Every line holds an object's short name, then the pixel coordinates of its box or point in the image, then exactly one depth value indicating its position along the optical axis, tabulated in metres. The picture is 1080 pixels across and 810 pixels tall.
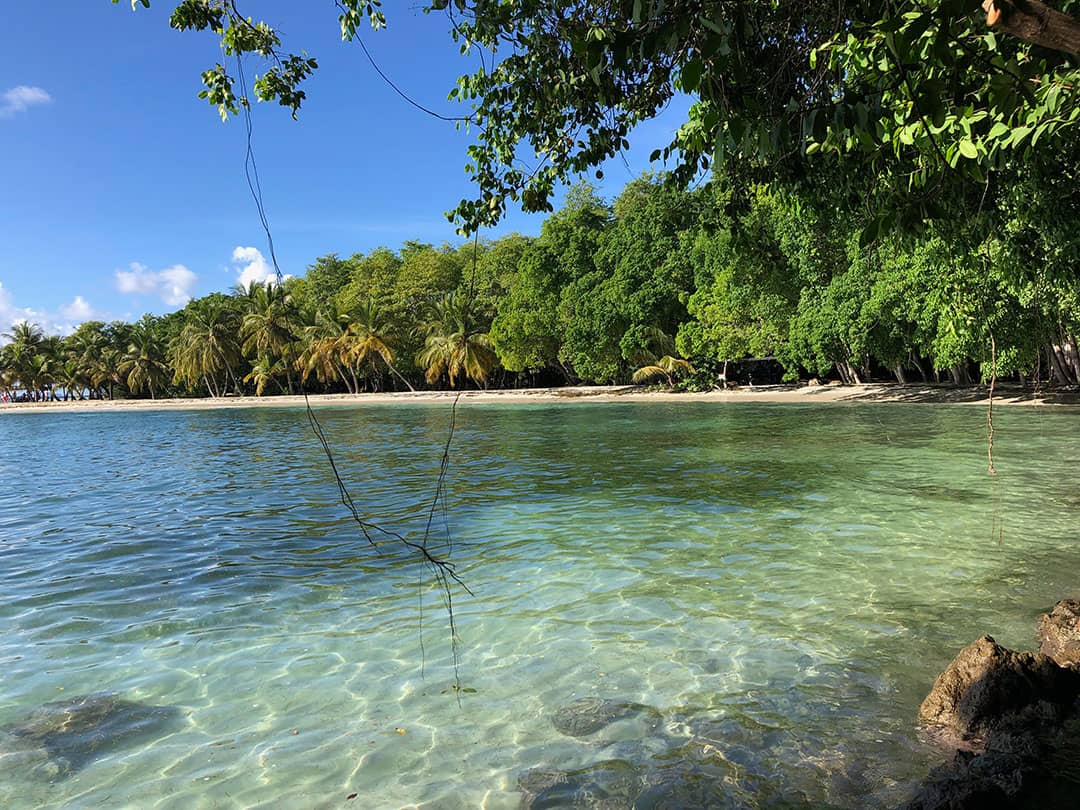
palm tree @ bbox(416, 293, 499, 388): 47.38
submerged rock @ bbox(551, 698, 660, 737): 4.05
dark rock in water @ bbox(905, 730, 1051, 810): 2.88
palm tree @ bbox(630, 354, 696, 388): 39.09
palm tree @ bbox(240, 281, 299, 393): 53.16
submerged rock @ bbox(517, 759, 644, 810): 3.33
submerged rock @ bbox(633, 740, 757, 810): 3.28
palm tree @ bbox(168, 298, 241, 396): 58.34
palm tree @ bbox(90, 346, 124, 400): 70.94
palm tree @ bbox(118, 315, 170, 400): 66.81
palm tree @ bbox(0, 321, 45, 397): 75.56
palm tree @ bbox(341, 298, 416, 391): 49.22
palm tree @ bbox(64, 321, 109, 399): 71.62
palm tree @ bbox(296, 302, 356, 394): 51.09
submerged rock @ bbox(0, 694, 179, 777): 3.94
